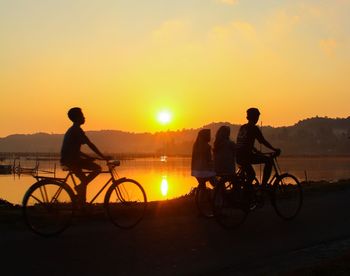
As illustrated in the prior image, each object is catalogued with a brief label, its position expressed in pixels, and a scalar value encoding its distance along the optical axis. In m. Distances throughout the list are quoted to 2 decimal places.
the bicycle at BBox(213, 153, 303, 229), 9.23
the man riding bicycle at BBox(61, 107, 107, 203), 8.52
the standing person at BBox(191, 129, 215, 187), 10.69
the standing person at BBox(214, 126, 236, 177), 11.31
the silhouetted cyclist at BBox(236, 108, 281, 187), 9.68
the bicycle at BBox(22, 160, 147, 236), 8.12
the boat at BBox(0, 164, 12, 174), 103.19
